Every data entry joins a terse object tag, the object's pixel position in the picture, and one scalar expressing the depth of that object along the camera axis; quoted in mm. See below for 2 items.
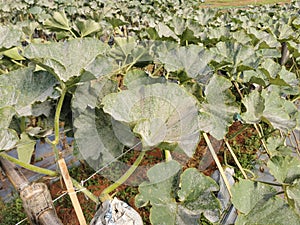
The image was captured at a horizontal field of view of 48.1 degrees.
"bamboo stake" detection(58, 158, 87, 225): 677
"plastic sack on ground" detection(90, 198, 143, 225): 625
